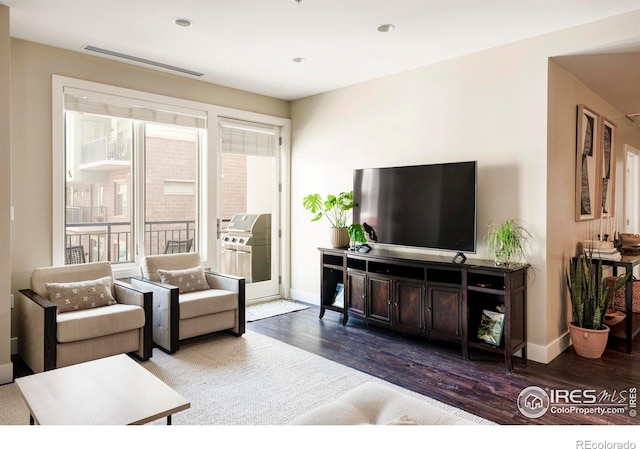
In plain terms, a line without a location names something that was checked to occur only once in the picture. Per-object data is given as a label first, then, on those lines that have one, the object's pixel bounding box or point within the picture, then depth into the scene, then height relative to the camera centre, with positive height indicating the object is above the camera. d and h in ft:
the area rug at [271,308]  15.75 -3.55
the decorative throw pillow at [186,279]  13.02 -1.89
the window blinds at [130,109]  12.73 +3.61
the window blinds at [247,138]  16.58 +3.30
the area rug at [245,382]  8.25 -3.79
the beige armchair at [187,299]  11.75 -2.34
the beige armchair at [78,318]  9.83 -2.44
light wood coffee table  5.76 -2.65
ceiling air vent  12.40 +4.99
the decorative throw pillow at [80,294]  10.78 -1.99
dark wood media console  10.96 -2.23
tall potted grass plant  11.34 -2.47
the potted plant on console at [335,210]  15.40 +0.34
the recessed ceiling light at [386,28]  10.69 +4.90
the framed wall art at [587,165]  12.76 +1.71
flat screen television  12.00 +0.45
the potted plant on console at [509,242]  11.19 -0.62
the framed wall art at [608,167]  14.78 +1.92
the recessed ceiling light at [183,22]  10.46 +4.90
